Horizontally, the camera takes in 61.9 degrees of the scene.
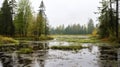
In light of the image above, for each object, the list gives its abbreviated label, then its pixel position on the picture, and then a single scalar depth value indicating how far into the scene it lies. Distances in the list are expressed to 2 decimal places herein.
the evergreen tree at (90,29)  79.29
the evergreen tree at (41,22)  34.94
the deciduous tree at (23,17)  32.11
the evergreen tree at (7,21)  28.78
